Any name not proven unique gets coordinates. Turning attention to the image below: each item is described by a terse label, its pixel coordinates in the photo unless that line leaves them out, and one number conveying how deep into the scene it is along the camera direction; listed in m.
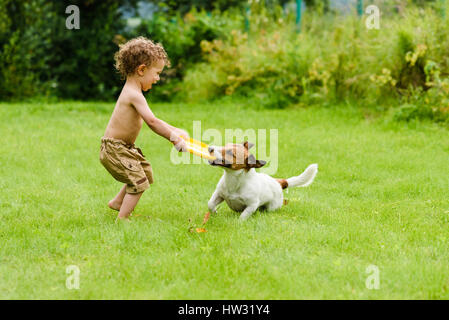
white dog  4.96
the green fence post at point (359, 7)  12.94
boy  5.15
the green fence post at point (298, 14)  13.92
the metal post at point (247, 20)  15.96
